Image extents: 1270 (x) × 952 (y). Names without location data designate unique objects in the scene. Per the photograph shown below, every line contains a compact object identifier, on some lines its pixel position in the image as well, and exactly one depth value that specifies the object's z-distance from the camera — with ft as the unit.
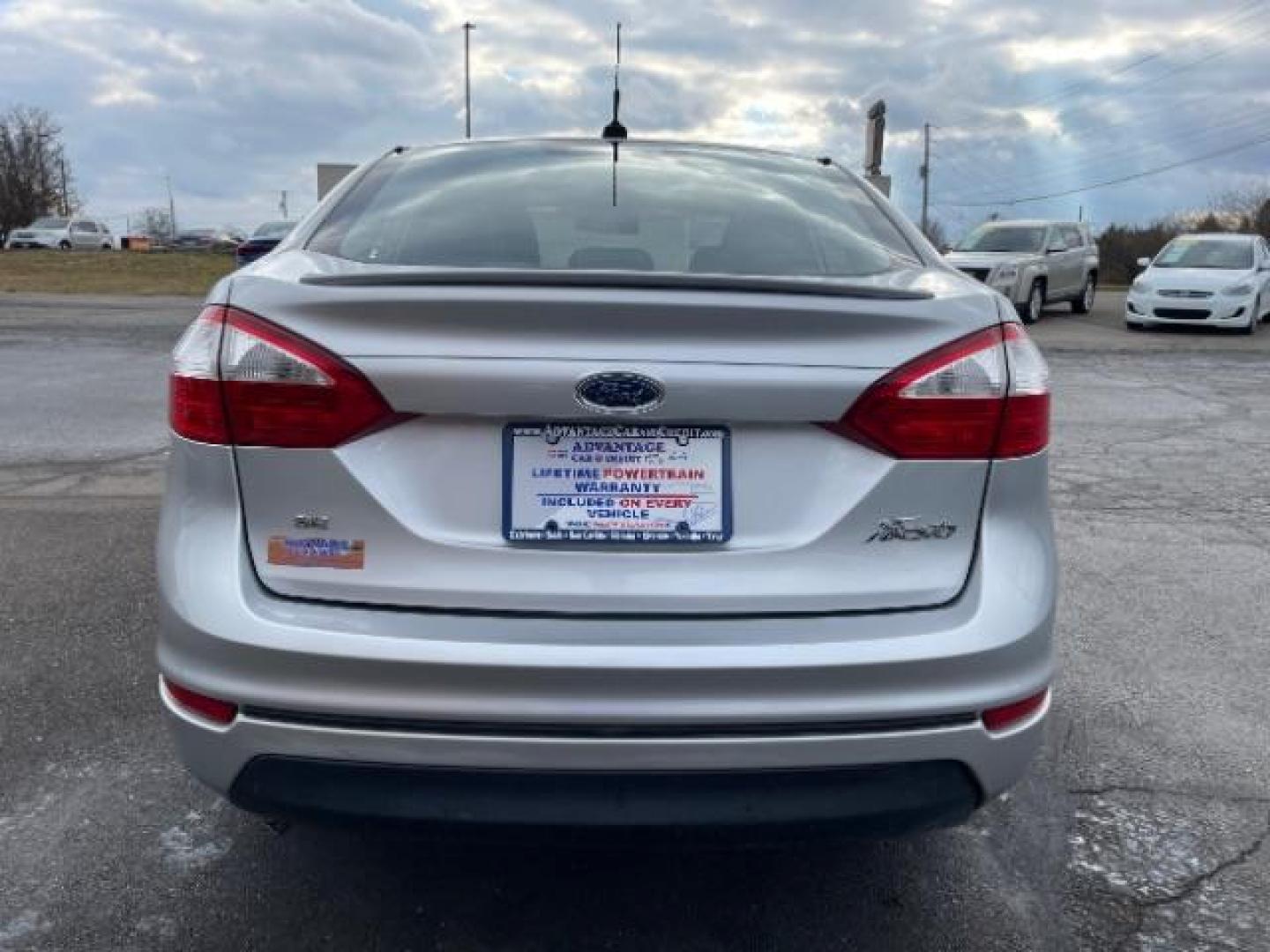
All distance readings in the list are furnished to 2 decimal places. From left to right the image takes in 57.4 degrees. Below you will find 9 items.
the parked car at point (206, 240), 209.30
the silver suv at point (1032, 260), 56.59
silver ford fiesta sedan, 6.88
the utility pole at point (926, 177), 243.81
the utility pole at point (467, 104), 172.45
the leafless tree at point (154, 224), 319.88
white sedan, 56.34
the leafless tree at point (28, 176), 222.48
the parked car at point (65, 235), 169.48
